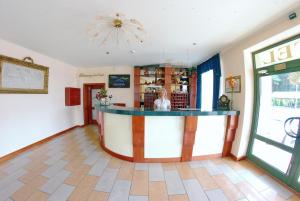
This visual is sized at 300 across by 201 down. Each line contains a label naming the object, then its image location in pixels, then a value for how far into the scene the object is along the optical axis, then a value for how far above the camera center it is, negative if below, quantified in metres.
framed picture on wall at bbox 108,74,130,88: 5.42 +0.64
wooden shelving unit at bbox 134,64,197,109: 5.10 +0.48
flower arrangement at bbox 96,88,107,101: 4.12 +0.11
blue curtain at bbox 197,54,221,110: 3.67 +0.78
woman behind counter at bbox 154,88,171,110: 3.47 -0.13
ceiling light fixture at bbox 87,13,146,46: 2.13 +1.19
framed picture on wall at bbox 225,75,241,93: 2.94 +0.28
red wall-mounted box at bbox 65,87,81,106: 4.85 +0.06
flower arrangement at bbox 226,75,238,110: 3.03 +0.31
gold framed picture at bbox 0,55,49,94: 2.87 +0.50
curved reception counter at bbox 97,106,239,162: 2.63 -0.71
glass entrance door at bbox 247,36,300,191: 2.12 -0.26
